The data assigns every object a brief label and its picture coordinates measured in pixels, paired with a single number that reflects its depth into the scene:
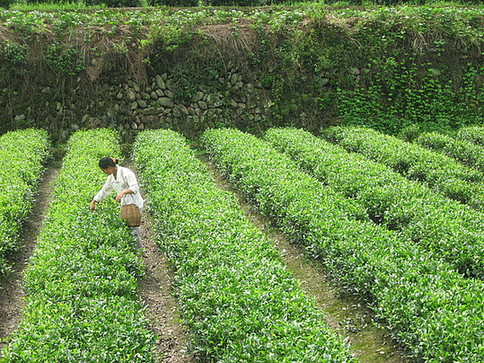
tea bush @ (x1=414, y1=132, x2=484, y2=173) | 13.44
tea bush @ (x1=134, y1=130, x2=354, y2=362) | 5.02
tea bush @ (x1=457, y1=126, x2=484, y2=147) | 15.62
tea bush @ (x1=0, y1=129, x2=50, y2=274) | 8.55
